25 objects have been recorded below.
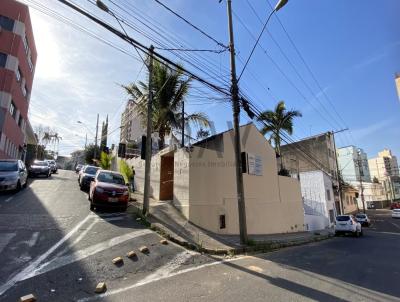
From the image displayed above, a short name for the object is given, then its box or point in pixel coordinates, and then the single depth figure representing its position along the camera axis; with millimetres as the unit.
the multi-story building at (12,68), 22234
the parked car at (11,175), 14133
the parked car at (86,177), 18180
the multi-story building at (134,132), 47762
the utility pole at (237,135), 10180
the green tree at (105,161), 26609
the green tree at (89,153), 46125
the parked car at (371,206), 68125
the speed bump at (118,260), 6441
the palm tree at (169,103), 18500
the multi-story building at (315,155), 36844
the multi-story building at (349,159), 57138
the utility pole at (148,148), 12051
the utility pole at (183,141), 13594
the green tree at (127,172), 20031
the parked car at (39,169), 24467
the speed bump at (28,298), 4197
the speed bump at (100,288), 4887
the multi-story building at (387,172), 75250
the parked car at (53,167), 32606
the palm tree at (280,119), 22969
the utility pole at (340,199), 30797
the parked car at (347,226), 20219
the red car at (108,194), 11961
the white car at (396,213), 40562
